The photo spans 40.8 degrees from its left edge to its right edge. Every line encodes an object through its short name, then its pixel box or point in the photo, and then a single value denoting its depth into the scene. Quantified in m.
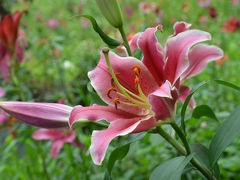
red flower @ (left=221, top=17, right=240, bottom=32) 2.74
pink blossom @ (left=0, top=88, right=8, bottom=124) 1.46
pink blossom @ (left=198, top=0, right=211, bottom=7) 3.16
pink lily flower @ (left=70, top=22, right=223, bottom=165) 0.52
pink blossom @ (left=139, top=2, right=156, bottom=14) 2.28
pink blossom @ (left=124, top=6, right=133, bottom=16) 5.78
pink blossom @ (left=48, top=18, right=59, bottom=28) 4.80
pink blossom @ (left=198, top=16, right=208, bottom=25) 3.03
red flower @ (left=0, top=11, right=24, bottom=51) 1.18
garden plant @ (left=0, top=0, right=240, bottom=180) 0.53
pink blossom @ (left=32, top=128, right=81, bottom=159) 1.21
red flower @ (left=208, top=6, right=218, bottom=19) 2.62
